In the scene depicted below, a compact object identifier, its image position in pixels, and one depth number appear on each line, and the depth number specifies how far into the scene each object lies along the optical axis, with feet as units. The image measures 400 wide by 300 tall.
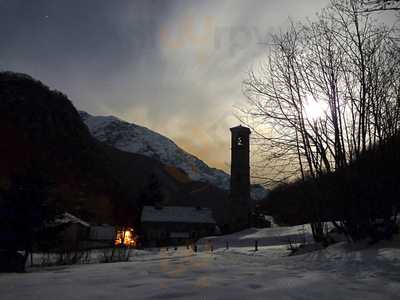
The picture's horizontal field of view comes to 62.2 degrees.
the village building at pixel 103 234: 147.54
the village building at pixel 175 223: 178.40
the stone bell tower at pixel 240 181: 175.32
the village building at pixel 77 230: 129.92
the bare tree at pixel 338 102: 35.22
